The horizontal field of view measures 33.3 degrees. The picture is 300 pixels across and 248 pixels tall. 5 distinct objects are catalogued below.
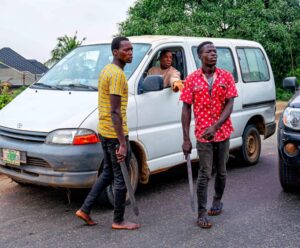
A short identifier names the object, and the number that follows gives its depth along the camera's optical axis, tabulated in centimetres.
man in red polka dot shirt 455
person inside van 571
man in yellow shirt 429
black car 517
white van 486
